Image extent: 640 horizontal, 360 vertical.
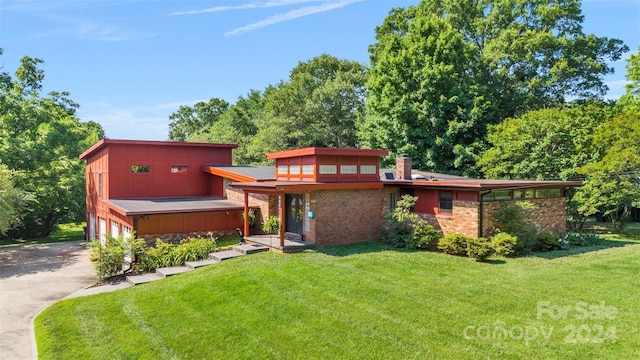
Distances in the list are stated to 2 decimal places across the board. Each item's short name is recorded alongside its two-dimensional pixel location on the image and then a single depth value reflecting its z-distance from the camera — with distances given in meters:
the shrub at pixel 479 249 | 12.95
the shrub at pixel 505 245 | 13.54
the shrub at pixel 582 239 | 16.41
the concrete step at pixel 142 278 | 12.44
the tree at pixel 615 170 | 18.61
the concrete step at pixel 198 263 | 13.48
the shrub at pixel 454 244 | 13.86
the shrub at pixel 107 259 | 13.18
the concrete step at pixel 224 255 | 14.10
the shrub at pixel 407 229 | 14.89
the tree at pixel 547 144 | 21.17
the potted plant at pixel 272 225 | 16.36
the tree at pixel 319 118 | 35.16
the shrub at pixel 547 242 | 14.98
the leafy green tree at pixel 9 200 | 17.91
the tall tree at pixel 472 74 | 25.94
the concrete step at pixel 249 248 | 14.56
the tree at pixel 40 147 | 24.78
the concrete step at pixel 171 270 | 12.90
